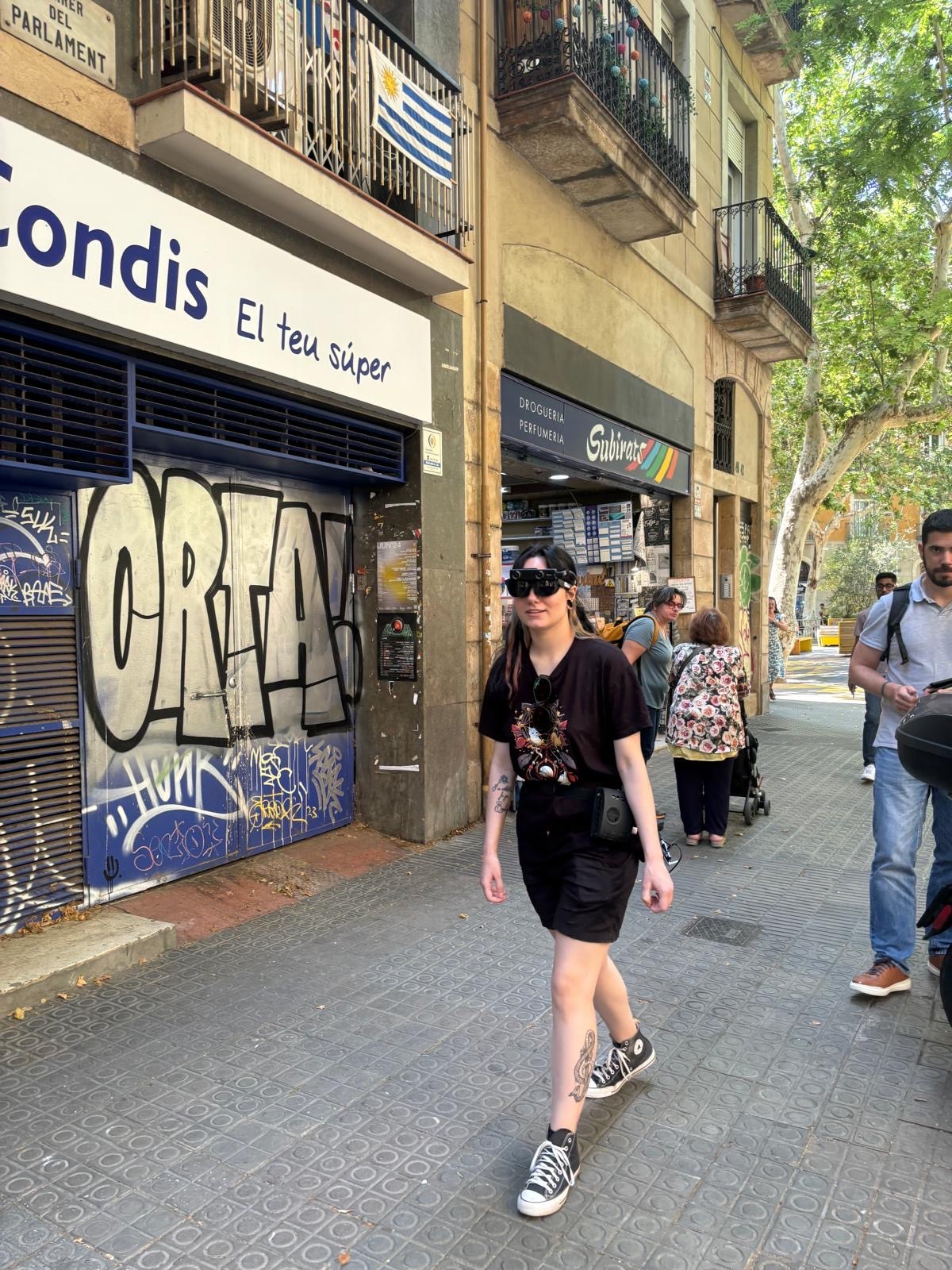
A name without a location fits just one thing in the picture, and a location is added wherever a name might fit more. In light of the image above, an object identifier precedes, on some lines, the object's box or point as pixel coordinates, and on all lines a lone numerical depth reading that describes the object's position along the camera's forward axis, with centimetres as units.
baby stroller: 720
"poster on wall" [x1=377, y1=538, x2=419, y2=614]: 652
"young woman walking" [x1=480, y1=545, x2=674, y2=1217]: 269
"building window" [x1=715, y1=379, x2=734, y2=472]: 1371
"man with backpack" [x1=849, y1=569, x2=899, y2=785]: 860
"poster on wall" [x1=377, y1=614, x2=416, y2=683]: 651
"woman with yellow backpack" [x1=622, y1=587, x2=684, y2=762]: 707
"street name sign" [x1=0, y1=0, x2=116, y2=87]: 402
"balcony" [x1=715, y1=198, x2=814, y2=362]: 1241
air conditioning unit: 465
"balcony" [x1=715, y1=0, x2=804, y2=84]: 1266
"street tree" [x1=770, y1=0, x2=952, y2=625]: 1045
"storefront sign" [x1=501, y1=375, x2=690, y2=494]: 789
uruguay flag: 589
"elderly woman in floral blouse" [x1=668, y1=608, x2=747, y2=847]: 651
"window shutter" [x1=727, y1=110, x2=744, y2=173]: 1366
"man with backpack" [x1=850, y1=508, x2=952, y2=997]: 394
